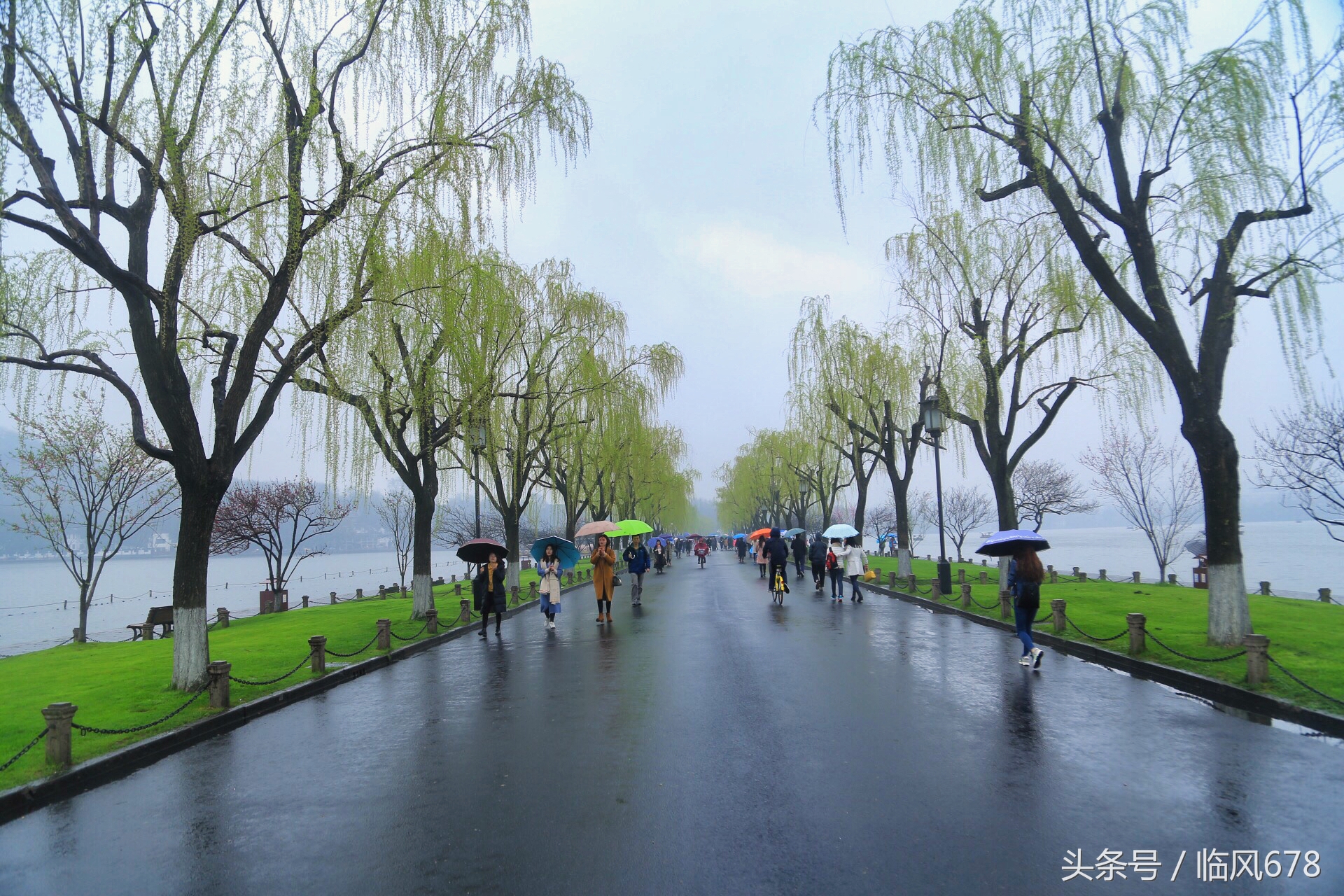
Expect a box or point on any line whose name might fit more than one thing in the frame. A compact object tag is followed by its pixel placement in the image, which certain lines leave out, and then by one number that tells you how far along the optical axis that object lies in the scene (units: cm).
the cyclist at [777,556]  2234
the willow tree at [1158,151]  1049
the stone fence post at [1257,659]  859
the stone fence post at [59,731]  690
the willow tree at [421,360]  1239
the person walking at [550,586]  1672
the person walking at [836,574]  2183
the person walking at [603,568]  1755
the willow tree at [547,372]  2405
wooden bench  2102
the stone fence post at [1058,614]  1356
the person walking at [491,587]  1656
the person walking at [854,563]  2161
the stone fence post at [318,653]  1160
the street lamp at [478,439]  1759
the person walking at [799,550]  3341
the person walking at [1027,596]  1058
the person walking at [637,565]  2312
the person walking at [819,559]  2550
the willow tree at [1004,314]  1673
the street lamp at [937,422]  2077
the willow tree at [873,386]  2681
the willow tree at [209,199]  945
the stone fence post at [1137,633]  1095
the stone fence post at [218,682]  930
